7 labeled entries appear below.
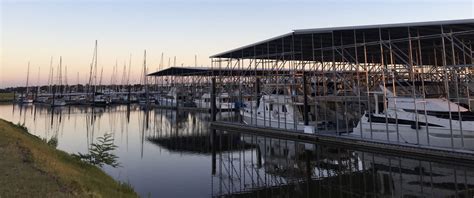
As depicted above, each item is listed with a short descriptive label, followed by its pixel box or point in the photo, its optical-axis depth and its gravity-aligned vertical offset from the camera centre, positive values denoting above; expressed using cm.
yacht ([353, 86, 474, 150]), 2061 -37
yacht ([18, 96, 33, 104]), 11088 +608
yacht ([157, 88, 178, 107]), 8869 +482
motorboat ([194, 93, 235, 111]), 7062 +338
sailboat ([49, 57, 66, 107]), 9630 +543
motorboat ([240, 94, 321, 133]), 3316 +44
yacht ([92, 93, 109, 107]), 10229 +499
